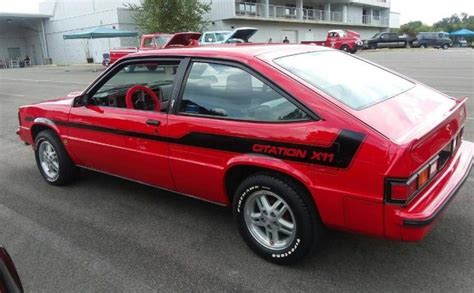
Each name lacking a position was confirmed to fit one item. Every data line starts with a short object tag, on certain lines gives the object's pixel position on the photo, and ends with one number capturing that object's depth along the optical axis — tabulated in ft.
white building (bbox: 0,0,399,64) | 122.21
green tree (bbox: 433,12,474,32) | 262.28
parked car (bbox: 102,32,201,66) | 71.67
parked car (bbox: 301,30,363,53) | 114.21
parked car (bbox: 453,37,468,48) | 183.01
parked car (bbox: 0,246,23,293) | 6.49
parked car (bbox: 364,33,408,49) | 146.57
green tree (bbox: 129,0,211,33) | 101.40
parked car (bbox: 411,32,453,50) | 147.13
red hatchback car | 8.32
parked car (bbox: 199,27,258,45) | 76.83
